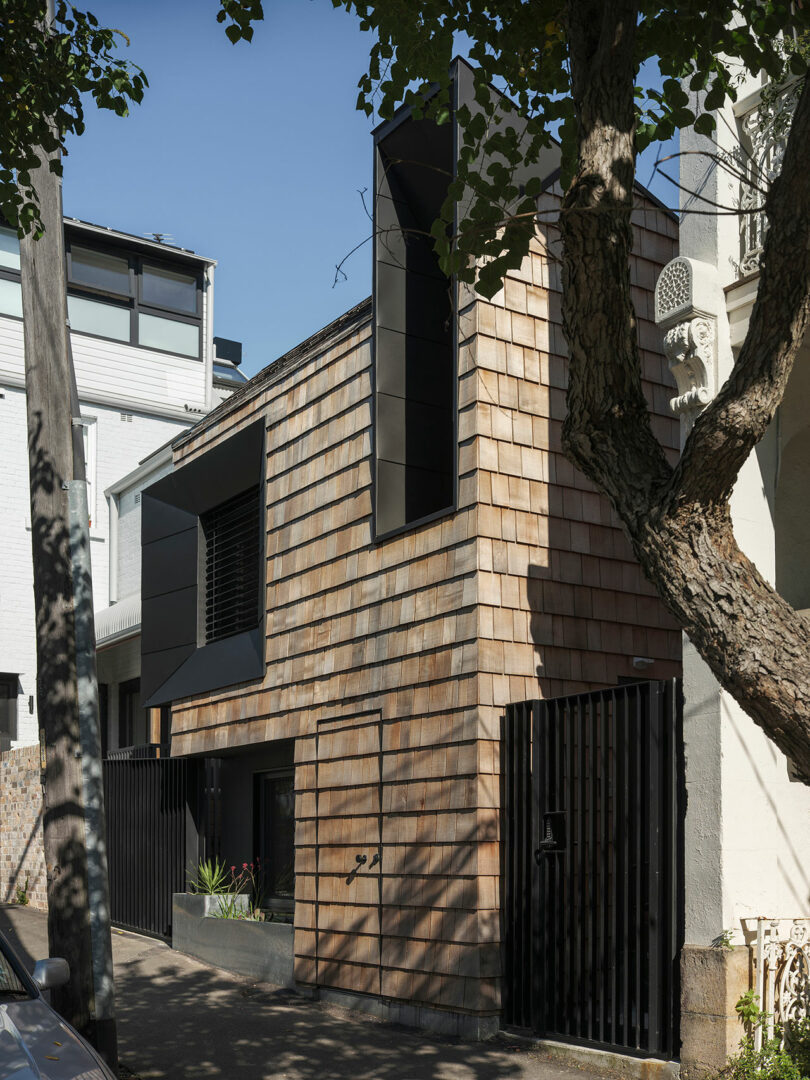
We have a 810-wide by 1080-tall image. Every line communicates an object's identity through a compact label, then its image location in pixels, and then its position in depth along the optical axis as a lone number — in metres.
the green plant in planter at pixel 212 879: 14.33
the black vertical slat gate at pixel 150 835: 15.21
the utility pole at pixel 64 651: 8.16
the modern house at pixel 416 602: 10.26
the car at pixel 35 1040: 4.86
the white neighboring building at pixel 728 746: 7.72
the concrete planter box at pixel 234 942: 12.62
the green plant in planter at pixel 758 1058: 7.36
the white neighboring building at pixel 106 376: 23.75
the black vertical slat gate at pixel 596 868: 8.40
